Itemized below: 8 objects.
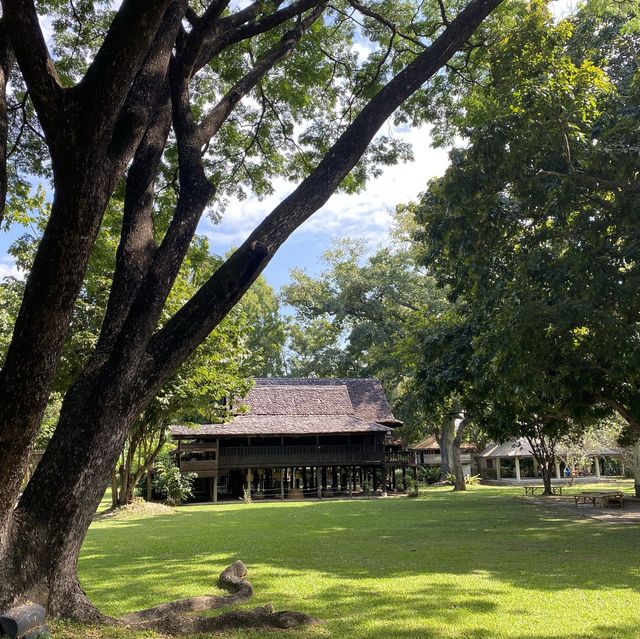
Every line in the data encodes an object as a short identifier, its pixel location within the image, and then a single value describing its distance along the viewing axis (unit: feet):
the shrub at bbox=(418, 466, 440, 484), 132.46
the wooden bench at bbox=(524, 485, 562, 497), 82.89
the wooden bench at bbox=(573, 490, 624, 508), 59.41
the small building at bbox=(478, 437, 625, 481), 130.11
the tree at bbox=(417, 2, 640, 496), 29.40
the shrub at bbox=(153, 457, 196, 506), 82.43
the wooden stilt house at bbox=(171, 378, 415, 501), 90.38
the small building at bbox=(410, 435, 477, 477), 154.51
